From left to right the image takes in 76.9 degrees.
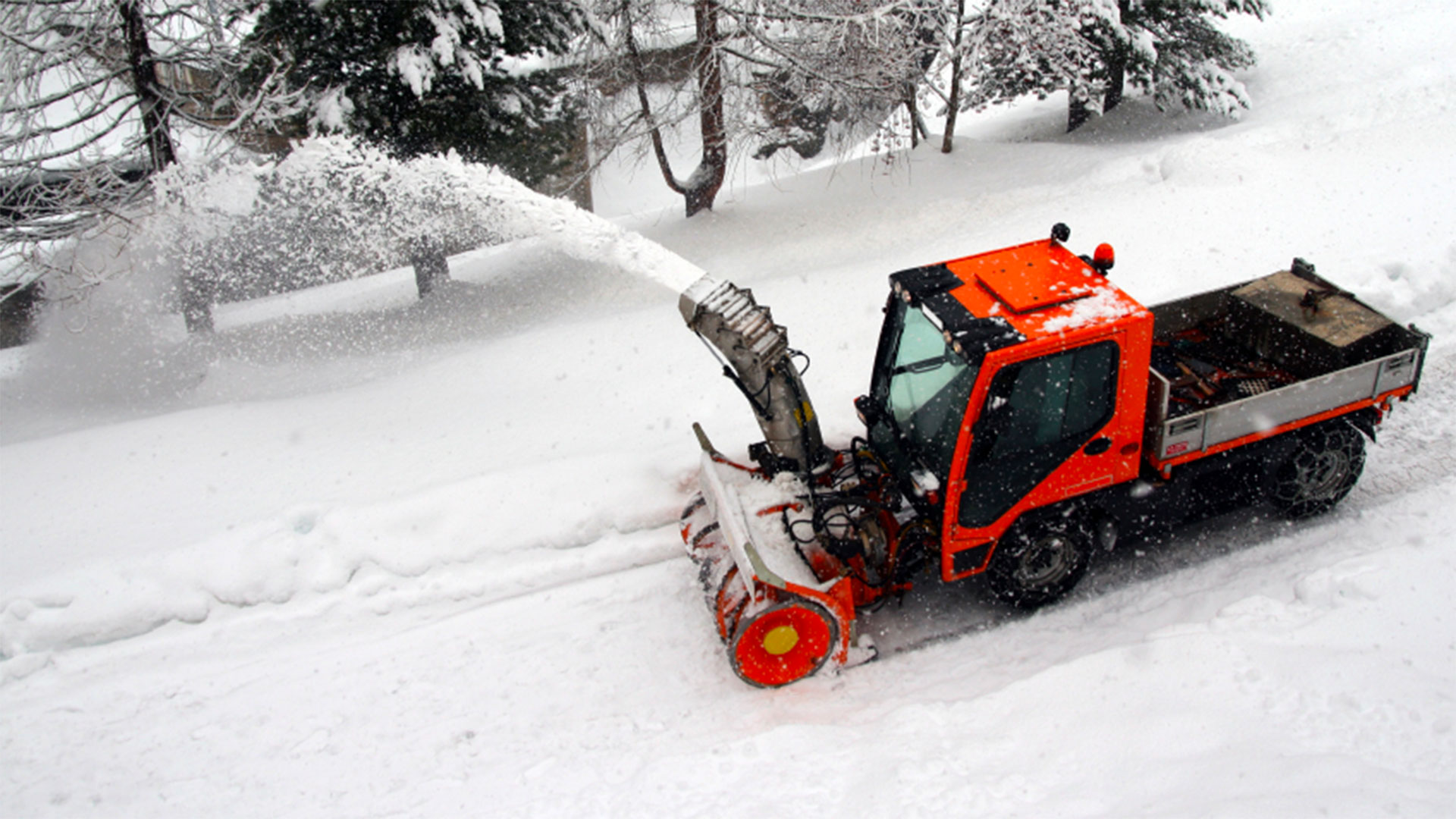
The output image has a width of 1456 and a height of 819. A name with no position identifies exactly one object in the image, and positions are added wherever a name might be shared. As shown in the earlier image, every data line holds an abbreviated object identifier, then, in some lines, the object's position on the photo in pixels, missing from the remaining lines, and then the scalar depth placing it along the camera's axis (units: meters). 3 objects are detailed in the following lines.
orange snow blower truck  5.12
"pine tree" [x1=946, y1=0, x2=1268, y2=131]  13.04
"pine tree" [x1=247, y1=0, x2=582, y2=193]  10.64
